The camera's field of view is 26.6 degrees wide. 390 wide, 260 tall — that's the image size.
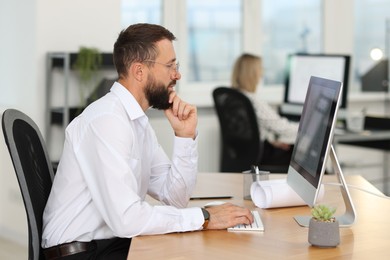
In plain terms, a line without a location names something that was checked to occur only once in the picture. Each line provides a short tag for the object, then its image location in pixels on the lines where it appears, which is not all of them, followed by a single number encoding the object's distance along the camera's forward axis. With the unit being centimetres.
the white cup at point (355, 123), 579
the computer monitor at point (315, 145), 220
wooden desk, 205
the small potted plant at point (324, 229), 212
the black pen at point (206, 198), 288
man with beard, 222
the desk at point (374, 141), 560
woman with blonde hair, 544
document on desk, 265
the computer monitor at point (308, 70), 554
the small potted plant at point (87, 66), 504
